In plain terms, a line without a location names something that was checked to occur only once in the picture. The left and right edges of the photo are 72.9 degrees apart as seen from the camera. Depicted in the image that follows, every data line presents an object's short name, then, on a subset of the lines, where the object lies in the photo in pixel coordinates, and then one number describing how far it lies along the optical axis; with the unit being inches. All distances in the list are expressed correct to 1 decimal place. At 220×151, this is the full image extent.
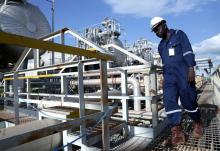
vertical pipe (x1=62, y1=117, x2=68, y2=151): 83.8
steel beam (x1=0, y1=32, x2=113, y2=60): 40.8
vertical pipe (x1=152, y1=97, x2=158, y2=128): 89.0
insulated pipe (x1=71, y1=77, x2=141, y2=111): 156.6
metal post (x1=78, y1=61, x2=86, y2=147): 70.2
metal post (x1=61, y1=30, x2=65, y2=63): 104.2
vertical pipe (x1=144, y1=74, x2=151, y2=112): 145.1
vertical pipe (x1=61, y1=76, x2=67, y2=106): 131.0
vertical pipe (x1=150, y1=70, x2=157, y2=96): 88.6
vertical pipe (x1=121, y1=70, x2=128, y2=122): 92.5
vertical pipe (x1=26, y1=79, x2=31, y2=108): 162.7
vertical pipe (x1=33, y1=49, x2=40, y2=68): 122.3
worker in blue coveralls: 73.4
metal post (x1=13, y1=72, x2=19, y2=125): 113.7
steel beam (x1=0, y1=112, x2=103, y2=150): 41.2
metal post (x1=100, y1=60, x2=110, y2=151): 67.3
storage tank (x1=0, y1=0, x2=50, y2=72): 318.6
